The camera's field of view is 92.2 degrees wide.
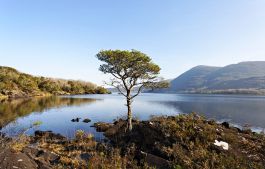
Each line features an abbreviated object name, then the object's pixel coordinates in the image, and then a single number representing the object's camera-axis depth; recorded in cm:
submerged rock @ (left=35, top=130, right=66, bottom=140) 1601
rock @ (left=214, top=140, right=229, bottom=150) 1054
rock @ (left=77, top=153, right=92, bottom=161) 999
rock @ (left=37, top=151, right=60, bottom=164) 950
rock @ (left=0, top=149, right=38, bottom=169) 784
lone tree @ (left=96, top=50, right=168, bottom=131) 1493
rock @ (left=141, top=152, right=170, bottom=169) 907
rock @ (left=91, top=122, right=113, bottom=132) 2096
